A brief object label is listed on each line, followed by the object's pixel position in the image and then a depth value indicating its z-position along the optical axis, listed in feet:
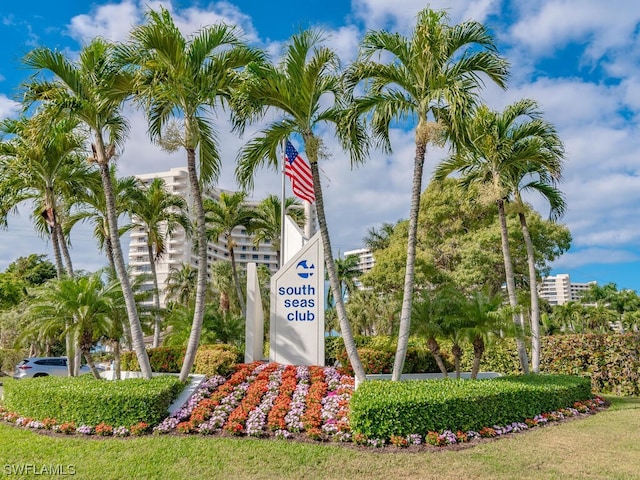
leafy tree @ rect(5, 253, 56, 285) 140.46
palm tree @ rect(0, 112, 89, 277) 45.30
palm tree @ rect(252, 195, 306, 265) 80.84
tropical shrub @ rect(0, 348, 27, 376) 93.15
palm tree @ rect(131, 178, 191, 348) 65.57
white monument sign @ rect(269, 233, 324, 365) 47.57
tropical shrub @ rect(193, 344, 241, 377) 41.14
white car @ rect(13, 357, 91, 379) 71.51
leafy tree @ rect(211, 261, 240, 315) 129.08
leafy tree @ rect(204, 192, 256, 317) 76.78
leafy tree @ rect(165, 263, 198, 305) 139.23
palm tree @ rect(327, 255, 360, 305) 140.82
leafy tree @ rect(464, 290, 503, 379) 38.75
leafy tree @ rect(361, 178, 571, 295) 82.38
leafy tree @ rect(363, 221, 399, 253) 123.65
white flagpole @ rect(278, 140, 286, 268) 57.91
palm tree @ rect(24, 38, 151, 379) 37.27
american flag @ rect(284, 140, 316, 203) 61.00
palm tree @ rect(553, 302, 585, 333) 167.22
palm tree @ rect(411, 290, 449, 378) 39.70
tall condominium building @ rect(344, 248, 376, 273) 483.60
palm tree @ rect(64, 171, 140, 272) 53.93
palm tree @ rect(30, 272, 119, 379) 41.88
